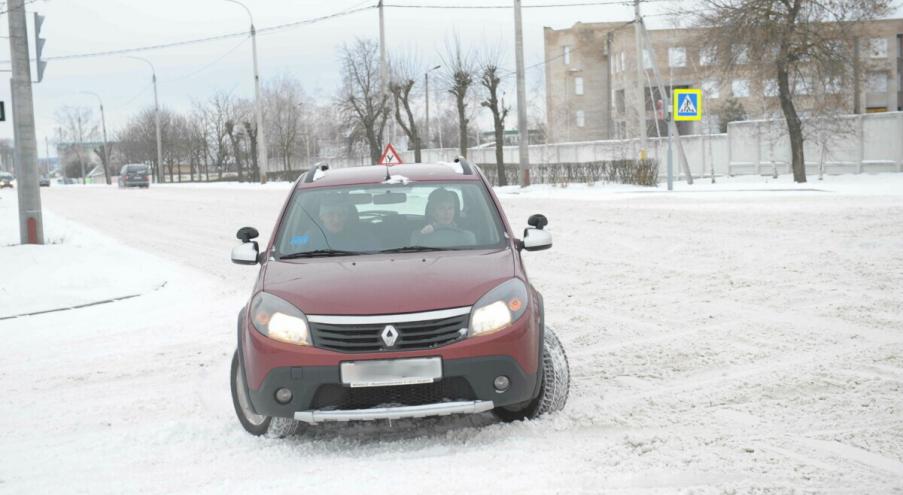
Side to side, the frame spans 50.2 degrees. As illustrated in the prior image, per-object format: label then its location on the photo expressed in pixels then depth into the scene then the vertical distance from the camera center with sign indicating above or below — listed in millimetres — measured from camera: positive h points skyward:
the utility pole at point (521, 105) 32781 +1835
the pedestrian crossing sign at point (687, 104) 27750 +1360
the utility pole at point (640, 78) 34188 +2809
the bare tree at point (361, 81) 62688 +5560
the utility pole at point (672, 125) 31502 +870
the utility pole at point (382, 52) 39622 +4712
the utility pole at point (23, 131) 15258 +805
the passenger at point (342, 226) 5762 -362
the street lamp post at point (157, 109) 76669 +5244
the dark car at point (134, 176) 65125 +69
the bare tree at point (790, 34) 28453 +3339
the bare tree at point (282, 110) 84438 +5335
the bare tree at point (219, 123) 89562 +4827
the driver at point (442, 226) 5785 -386
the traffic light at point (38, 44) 15219 +2179
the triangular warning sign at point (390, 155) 26667 +280
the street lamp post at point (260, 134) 54406 +2078
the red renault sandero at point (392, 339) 4695 -862
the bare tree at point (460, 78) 42344 +3846
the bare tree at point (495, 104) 37719 +2245
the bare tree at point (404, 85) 48312 +4121
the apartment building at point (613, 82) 65688 +5463
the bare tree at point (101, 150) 119612 +3533
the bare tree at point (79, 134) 122312 +5860
